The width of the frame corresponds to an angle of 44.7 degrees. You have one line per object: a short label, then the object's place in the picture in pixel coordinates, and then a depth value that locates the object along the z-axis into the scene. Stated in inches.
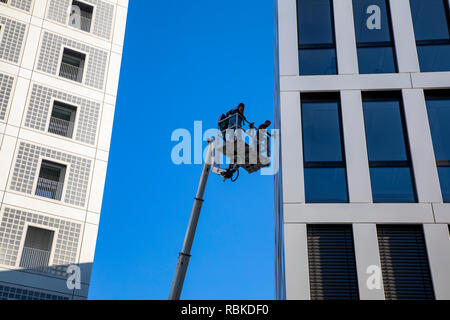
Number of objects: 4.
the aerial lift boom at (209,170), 616.7
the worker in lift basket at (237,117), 651.5
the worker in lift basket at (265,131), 664.4
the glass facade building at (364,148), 588.7
